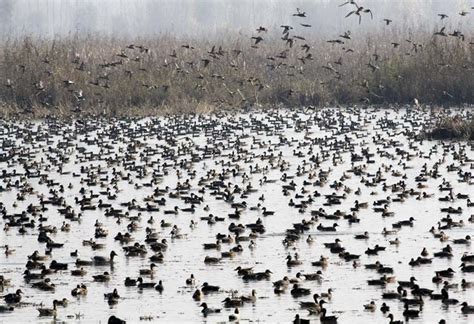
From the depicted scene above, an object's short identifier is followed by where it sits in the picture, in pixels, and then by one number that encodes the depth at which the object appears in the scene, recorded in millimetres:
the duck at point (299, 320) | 20844
